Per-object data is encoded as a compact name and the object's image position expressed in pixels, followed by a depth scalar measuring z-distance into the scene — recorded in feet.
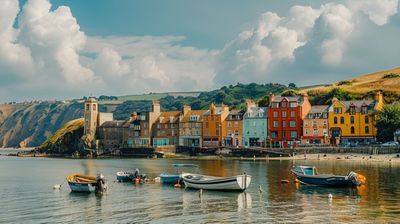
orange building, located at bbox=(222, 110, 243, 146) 510.17
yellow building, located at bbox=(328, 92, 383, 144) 451.12
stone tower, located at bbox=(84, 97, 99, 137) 613.52
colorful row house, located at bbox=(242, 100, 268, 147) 492.95
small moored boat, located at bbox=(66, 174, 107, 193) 221.50
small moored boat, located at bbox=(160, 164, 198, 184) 249.96
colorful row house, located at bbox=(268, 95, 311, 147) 474.49
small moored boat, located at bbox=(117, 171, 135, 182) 264.93
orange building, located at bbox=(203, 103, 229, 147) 517.96
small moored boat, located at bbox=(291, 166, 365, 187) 226.99
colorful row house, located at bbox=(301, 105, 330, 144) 465.06
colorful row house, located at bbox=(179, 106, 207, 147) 534.78
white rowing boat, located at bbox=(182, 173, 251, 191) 214.90
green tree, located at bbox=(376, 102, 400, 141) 420.77
